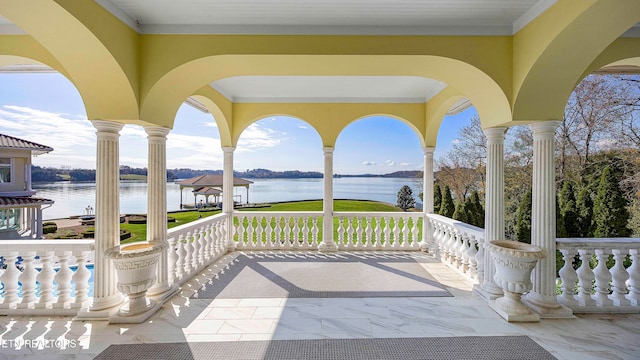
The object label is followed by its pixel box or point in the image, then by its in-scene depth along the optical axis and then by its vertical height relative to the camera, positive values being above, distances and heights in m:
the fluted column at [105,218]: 3.08 -0.44
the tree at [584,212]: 8.07 -0.99
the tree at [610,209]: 7.34 -0.84
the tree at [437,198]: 10.87 -0.73
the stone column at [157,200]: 3.60 -0.26
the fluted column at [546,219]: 3.17 -0.48
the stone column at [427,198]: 5.90 -0.40
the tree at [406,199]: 15.05 -1.04
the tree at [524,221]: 8.40 -1.31
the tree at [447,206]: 10.09 -0.98
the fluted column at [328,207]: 5.92 -0.61
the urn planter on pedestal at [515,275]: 2.92 -1.12
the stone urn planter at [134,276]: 2.89 -1.10
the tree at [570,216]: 8.26 -1.14
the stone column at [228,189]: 5.91 -0.17
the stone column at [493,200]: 3.56 -0.27
